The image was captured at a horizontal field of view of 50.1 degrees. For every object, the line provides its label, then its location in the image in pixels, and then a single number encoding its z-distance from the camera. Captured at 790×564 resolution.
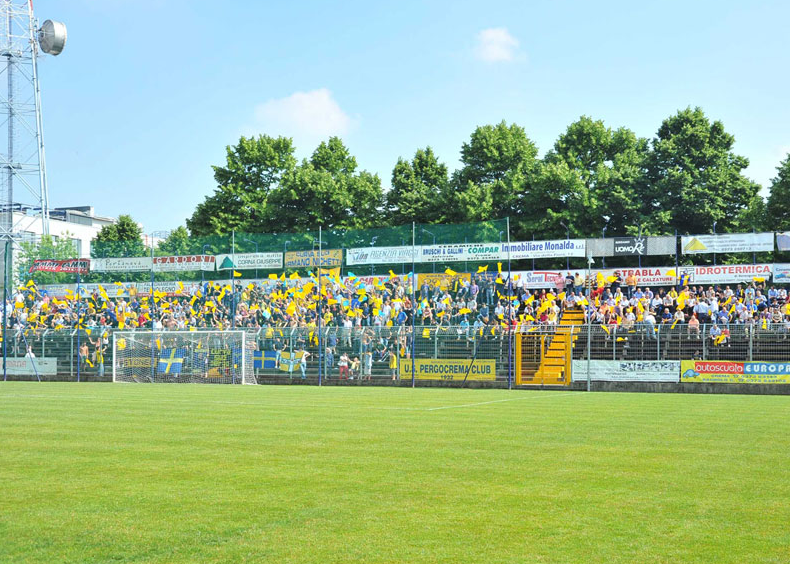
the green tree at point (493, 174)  57.00
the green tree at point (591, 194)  53.19
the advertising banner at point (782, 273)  37.03
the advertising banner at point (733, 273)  37.62
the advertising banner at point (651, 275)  39.38
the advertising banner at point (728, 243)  39.78
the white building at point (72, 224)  75.62
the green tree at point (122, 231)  71.69
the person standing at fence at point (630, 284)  38.38
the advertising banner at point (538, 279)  40.58
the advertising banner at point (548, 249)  40.28
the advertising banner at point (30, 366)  36.38
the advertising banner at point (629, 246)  42.09
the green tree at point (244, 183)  66.44
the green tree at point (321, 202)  62.69
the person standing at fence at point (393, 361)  31.39
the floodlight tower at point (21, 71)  56.81
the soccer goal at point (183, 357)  33.41
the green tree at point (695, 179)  51.53
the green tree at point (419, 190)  59.44
